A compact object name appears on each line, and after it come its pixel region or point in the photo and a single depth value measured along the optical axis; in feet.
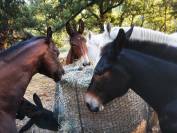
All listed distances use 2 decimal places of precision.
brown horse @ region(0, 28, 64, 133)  6.24
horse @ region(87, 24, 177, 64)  5.94
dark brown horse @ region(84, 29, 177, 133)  5.89
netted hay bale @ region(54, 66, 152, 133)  8.29
